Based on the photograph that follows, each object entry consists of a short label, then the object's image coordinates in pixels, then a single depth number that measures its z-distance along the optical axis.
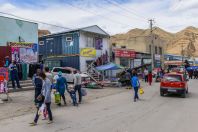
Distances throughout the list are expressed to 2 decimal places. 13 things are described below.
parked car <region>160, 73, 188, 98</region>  12.85
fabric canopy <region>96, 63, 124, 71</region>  19.34
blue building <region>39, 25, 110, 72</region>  21.70
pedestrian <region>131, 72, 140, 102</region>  11.27
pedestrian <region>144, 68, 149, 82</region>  23.01
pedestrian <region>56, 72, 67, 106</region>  9.48
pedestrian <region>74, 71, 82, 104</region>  10.19
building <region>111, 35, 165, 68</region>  39.66
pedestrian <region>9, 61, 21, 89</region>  12.27
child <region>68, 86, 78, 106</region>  9.70
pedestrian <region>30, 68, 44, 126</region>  6.79
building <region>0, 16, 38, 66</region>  14.77
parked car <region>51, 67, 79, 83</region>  18.06
